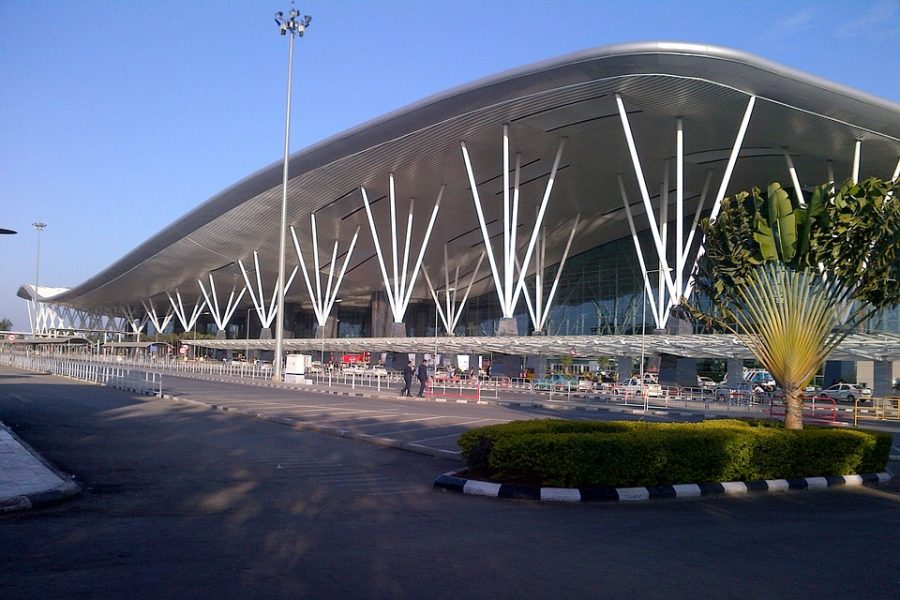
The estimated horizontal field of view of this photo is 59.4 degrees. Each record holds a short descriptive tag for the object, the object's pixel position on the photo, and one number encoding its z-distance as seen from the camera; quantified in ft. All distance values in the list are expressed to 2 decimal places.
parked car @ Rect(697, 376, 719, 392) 169.17
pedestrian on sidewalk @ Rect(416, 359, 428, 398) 110.42
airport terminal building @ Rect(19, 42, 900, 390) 116.47
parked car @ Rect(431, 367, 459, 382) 174.84
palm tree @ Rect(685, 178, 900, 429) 52.24
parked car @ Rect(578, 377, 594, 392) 147.82
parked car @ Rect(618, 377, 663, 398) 133.64
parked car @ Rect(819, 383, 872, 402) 149.28
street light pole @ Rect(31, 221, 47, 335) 318.14
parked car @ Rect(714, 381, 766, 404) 126.87
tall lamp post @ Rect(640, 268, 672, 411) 193.82
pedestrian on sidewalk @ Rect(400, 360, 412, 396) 112.06
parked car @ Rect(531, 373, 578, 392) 150.82
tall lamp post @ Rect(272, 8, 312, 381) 140.36
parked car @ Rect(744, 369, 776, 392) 174.60
